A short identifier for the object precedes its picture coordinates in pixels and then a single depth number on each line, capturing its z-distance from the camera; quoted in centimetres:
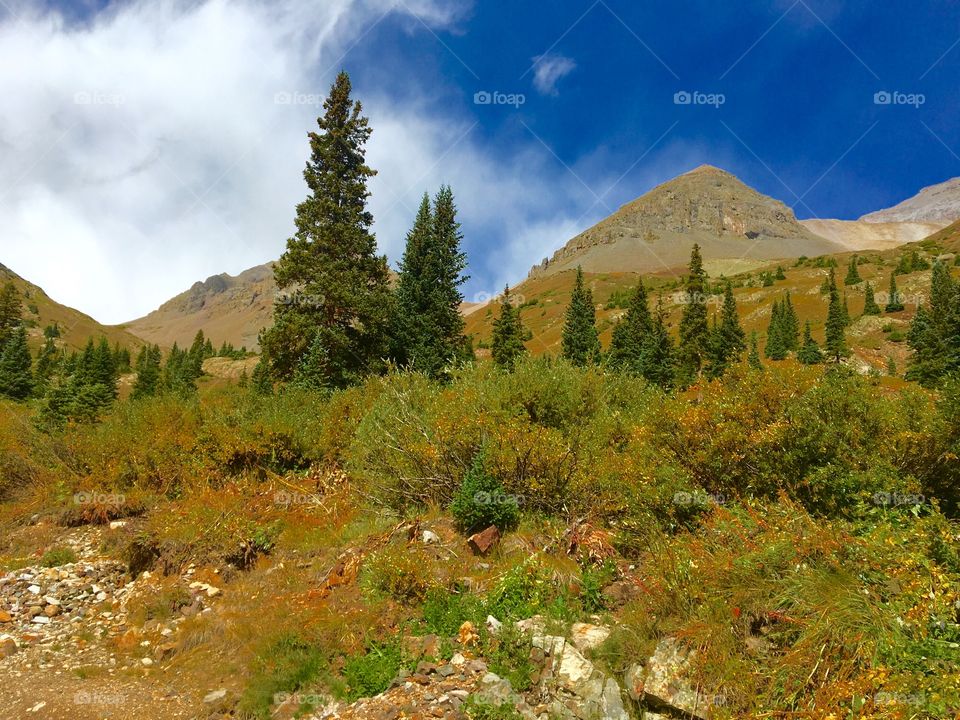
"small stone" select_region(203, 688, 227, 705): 685
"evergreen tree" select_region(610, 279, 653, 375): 5184
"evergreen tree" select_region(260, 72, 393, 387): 2581
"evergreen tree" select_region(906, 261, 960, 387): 3731
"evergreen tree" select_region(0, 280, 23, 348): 5078
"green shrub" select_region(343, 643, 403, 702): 679
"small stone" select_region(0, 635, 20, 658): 786
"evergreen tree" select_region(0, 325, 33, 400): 4725
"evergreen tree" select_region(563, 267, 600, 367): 5959
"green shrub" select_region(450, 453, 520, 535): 981
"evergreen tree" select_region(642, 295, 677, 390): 4794
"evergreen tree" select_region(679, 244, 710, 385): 5219
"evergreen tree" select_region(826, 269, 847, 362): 5419
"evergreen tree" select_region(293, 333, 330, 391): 2417
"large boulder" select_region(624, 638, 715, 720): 546
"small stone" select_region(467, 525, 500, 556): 930
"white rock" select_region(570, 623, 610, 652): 679
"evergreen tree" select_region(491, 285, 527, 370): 4322
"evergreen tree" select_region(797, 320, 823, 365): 5220
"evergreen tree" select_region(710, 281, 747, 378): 5001
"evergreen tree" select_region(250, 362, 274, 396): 2484
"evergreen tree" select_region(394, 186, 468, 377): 3069
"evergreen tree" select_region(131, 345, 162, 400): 6912
